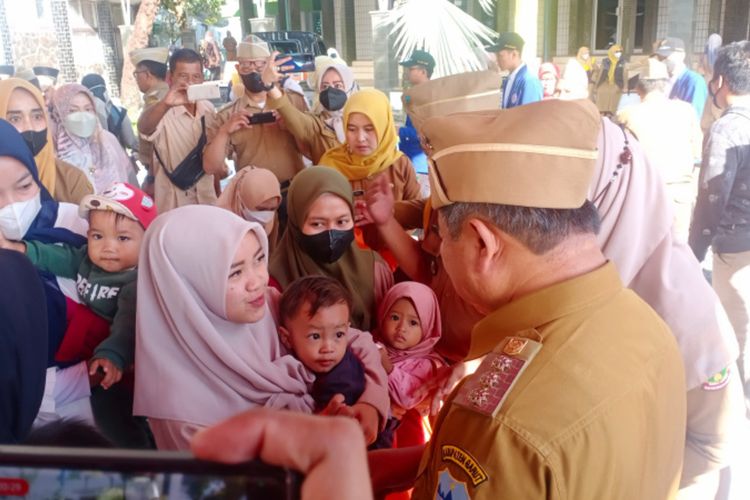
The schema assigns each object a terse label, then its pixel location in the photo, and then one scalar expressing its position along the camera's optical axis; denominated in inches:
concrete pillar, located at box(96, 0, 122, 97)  703.1
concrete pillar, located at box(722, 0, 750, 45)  467.2
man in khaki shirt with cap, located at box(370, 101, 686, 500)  37.9
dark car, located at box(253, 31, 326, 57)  420.8
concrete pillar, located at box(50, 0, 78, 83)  471.2
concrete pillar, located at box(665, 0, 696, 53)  449.7
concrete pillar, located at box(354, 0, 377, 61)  547.2
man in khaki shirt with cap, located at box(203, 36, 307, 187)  162.2
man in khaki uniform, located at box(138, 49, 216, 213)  167.2
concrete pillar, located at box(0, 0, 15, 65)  372.8
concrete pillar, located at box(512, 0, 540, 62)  353.4
